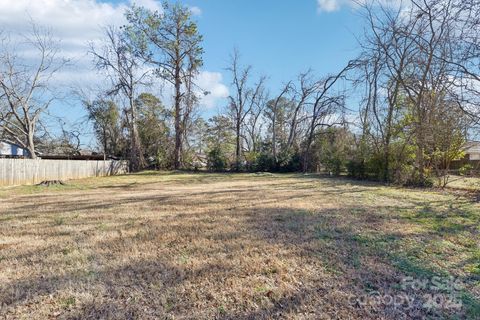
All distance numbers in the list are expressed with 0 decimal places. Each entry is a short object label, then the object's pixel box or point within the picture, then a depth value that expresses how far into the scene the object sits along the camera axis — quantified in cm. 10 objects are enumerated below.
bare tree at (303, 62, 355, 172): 2205
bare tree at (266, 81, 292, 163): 2362
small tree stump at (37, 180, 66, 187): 1166
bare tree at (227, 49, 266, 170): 2692
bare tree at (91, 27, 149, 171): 2248
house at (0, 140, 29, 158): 2453
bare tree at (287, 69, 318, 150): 2422
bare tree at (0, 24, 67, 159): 1702
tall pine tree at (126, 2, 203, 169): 2277
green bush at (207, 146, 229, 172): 2345
